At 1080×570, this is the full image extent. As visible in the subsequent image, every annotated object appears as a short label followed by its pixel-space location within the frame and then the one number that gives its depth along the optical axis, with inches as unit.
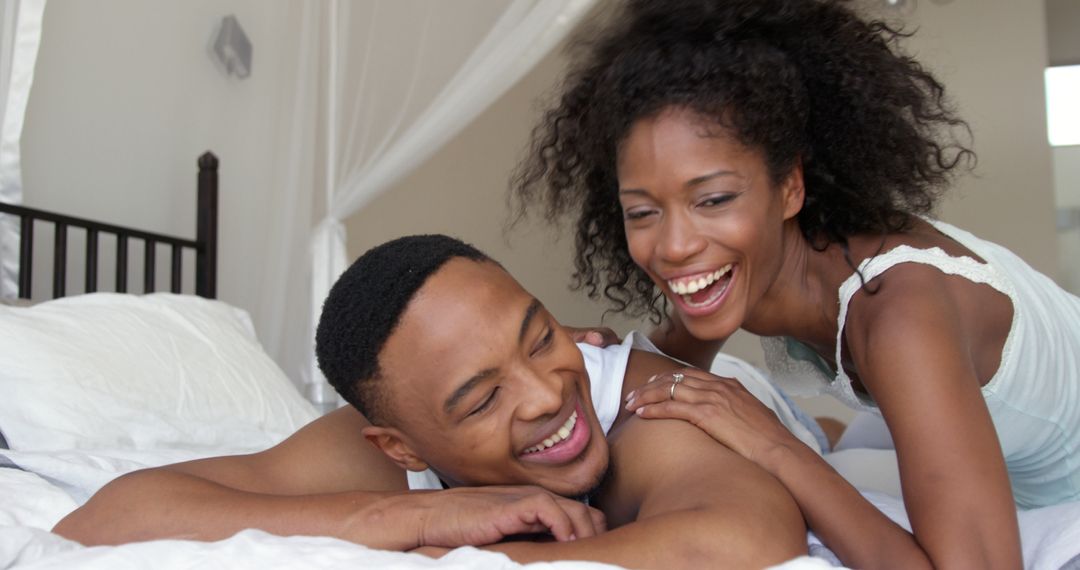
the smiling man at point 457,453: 37.6
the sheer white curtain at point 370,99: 109.2
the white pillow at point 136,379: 69.8
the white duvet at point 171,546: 30.8
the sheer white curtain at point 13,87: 90.4
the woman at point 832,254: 40.7
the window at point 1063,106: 202.5
